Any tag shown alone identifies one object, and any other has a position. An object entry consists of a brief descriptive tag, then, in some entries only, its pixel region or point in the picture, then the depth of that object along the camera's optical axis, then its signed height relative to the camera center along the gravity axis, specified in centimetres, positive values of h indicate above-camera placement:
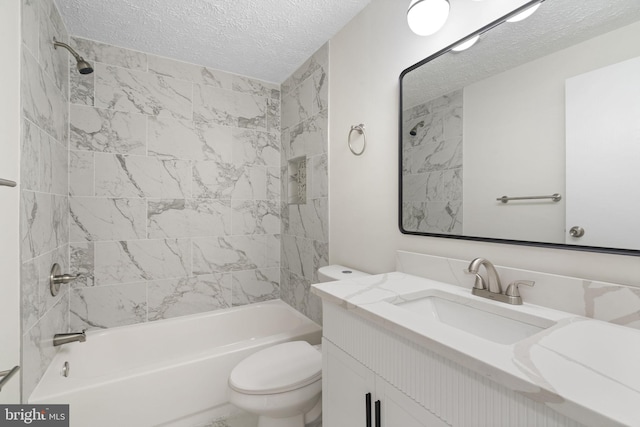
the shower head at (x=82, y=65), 166 +88
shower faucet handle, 157 -37
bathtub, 140 -94
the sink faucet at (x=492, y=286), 95 -26
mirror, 79 +28
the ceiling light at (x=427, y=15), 118 +83
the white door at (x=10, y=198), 97 +5
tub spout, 163 -73
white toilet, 130 -81
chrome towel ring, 171 +49
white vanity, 51 -31
